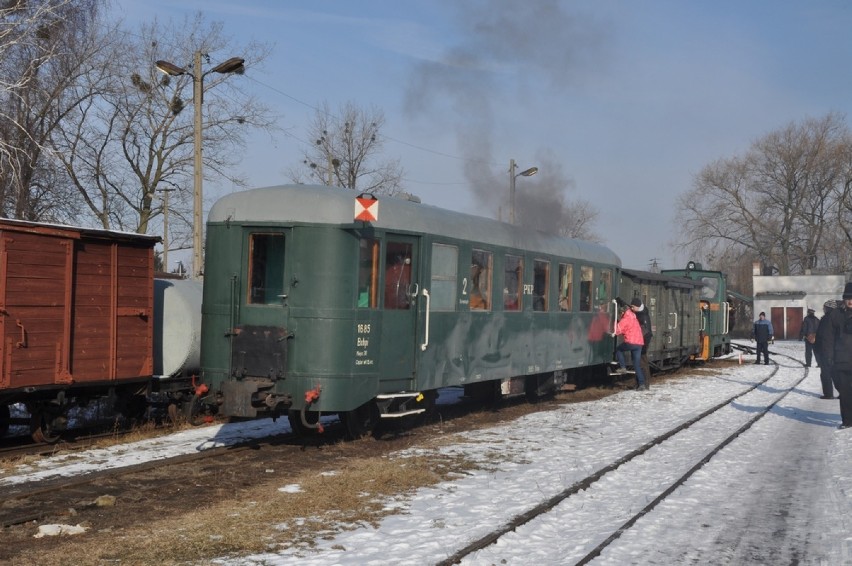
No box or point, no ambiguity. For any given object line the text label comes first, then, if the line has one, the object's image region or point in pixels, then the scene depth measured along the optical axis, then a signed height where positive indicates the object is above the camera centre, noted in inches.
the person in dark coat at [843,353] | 497.7 -8.2
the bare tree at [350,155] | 1745.8 +345.1
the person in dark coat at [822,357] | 557.9 -14.3
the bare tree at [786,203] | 2397.9 +368.1
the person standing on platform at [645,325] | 764.3 +7.9
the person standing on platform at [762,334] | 1131.3 +3.2
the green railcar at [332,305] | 398.3 +10.8
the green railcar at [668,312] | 844.0 +24.9
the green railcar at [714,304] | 1197.1 +43.7
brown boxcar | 416.5 +2.5
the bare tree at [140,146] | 1273.4 +269.9
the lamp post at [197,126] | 656.4 +149.6
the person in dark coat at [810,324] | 932.8 +14.4
